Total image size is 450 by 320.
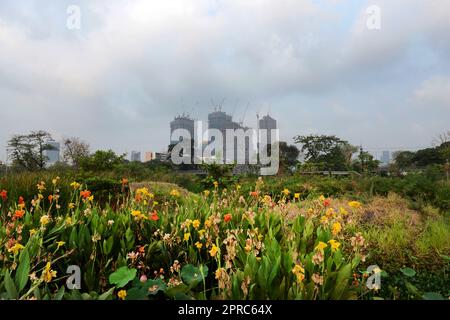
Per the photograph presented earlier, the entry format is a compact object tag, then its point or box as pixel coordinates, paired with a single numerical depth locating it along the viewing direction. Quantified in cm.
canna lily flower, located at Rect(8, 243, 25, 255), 207
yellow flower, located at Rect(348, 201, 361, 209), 275
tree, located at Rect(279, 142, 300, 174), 4129
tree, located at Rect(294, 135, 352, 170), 3319
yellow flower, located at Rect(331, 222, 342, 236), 235
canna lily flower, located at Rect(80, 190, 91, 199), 336
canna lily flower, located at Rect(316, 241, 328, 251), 194
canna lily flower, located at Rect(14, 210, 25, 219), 260
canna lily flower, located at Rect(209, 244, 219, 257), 209
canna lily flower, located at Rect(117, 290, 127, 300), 175
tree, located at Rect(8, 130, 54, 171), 2716
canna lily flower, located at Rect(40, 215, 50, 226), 231
